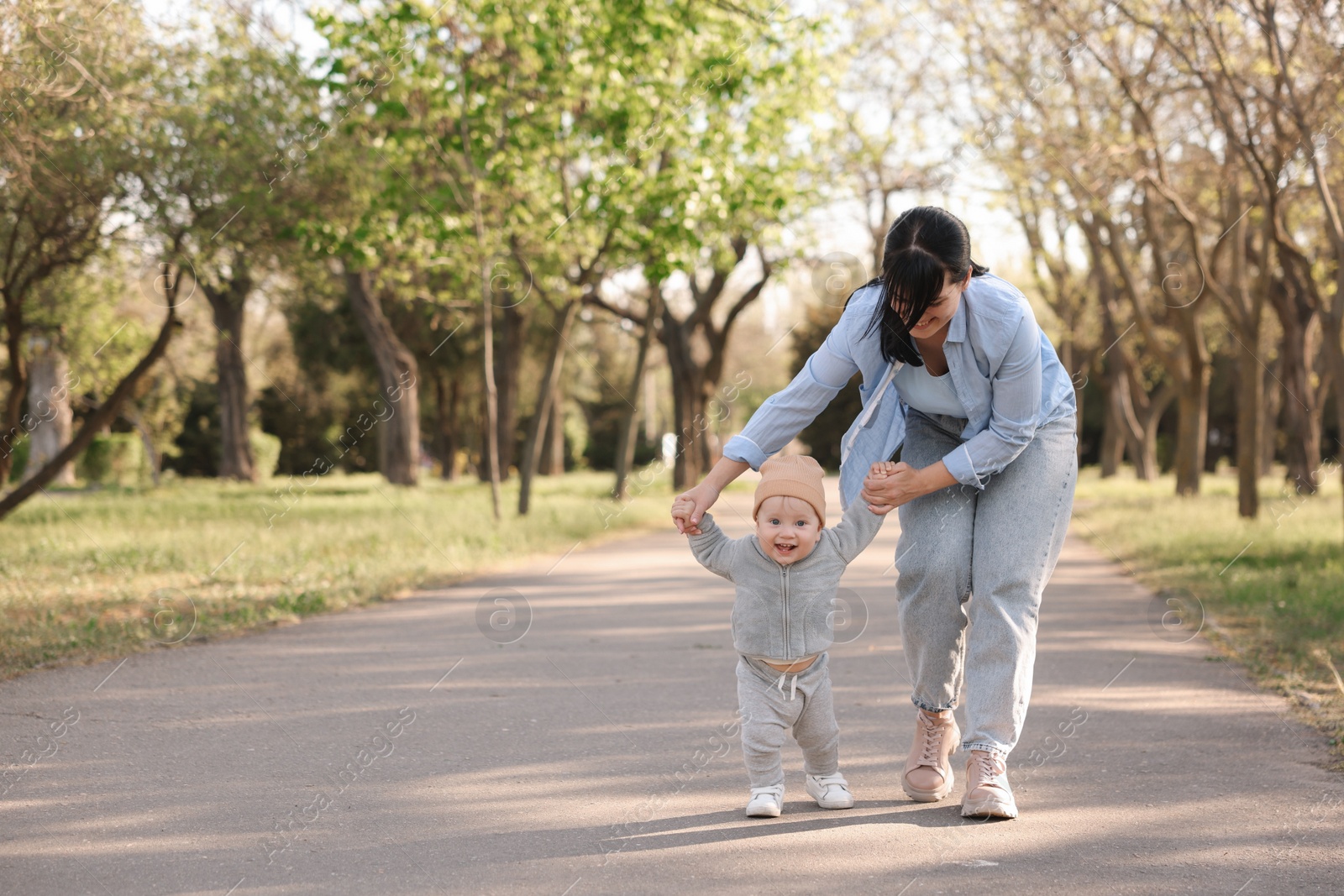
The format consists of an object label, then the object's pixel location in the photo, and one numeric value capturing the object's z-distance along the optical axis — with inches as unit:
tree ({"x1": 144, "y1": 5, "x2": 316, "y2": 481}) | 456.8
